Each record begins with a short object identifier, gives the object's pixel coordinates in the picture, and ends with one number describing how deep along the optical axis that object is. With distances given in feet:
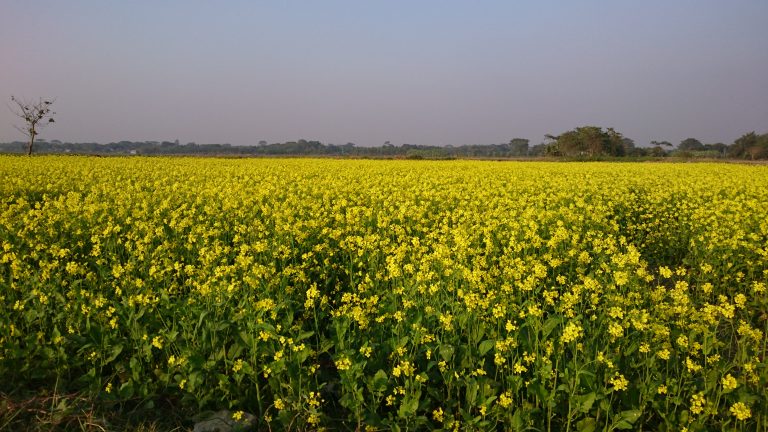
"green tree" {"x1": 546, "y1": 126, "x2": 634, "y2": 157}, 290.15
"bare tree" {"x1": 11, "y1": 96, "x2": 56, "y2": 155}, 150.51
